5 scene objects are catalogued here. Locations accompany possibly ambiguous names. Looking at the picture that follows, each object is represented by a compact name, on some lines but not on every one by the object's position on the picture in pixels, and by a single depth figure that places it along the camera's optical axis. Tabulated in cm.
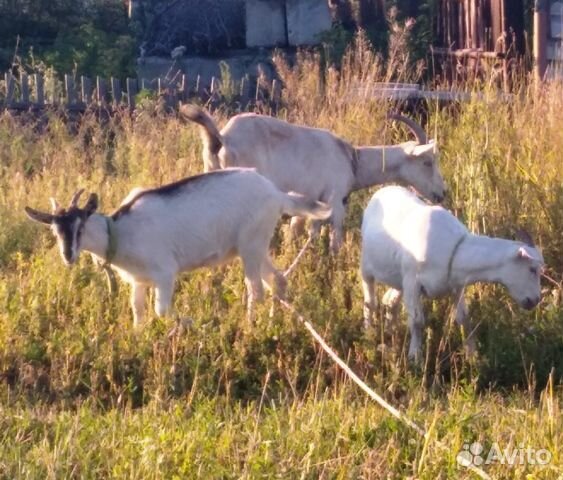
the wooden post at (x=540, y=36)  2641
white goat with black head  1402
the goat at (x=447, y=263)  1324
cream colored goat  1795
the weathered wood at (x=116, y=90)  2784
